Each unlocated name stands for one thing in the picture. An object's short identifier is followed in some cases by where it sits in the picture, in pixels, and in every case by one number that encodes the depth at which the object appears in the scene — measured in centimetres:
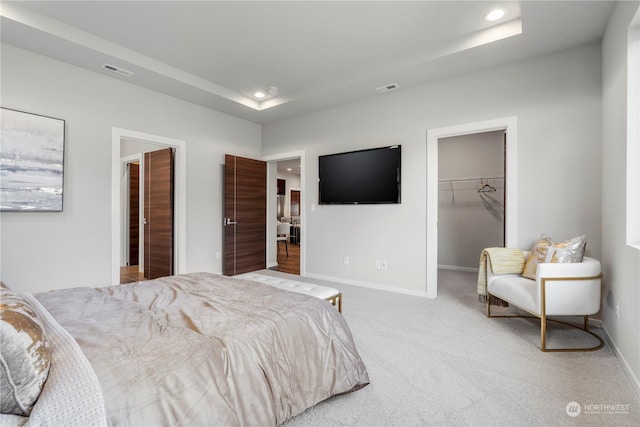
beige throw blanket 290
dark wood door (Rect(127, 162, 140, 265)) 607
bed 91
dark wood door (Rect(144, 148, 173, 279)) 450
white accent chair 232
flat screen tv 405
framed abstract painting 288
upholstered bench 240
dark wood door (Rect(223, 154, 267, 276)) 487
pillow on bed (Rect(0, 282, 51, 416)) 80
